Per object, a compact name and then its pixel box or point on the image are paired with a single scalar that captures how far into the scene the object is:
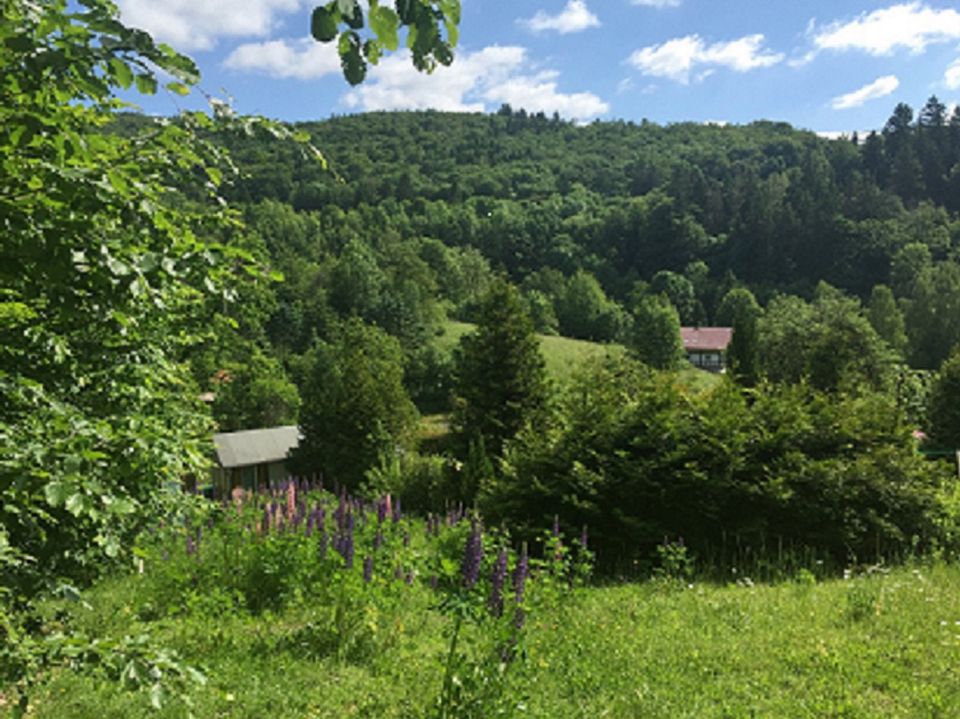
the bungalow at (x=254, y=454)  35.88
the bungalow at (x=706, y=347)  87.81
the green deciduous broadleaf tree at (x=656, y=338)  58.09
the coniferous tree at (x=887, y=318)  63.66
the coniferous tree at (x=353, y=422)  24.00
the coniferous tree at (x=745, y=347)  40.94
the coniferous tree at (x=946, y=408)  30.78
